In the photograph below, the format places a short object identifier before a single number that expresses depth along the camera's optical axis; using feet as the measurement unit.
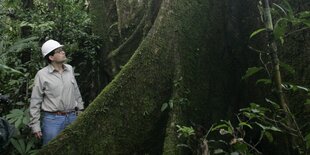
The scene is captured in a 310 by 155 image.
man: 9.09
